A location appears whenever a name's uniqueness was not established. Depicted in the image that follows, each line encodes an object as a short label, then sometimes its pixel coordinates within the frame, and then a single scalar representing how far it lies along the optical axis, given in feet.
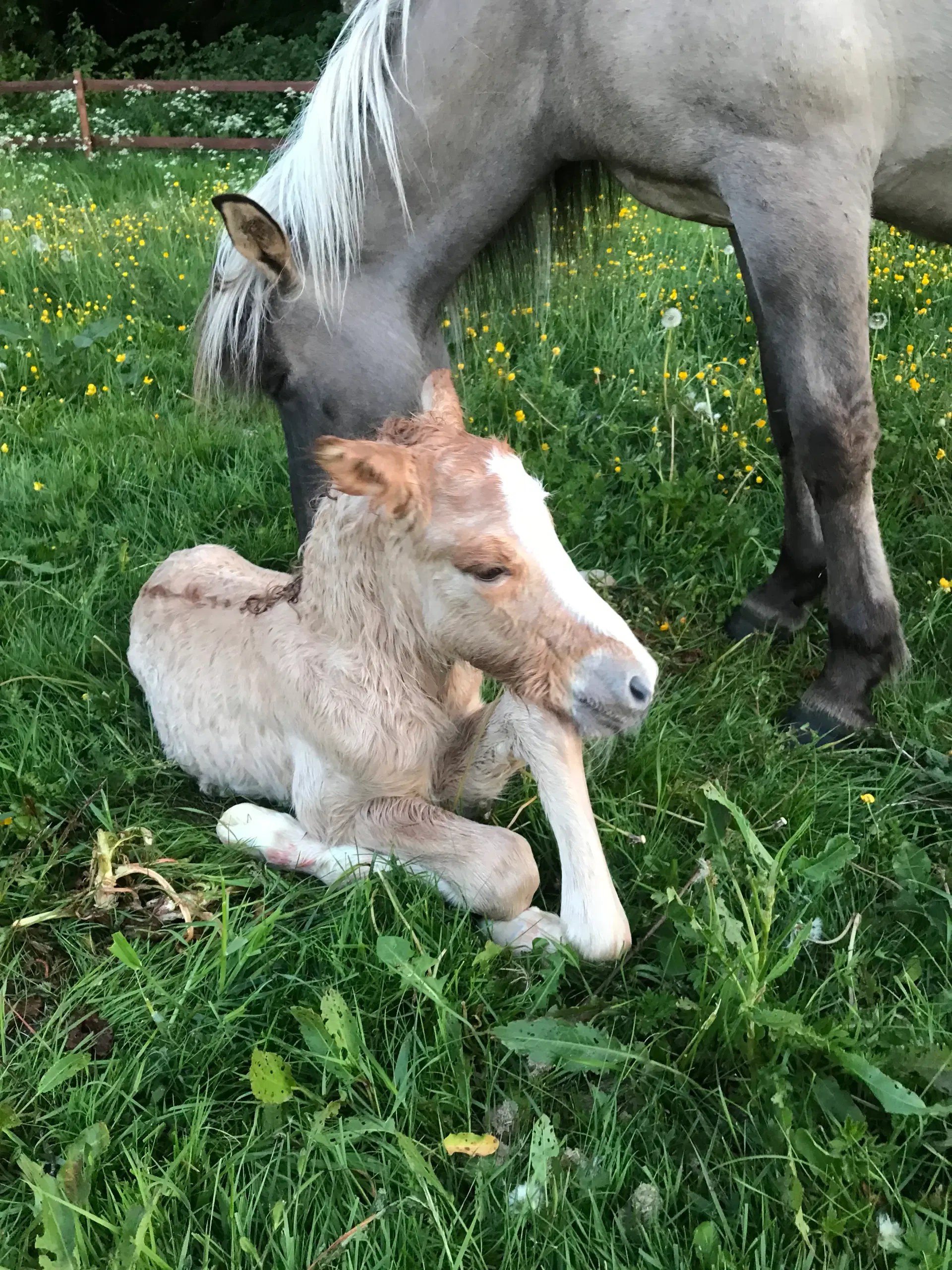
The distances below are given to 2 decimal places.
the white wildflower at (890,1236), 4.18
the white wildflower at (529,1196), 4.49
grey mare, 7.48
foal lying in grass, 5.33
